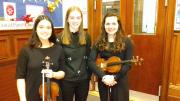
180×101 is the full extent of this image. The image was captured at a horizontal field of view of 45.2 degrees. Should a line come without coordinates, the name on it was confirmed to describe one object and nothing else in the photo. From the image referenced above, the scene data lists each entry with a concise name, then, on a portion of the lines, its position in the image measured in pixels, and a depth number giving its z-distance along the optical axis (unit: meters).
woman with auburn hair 1.90
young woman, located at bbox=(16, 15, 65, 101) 1.62
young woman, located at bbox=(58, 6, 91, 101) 1.90
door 2.90
